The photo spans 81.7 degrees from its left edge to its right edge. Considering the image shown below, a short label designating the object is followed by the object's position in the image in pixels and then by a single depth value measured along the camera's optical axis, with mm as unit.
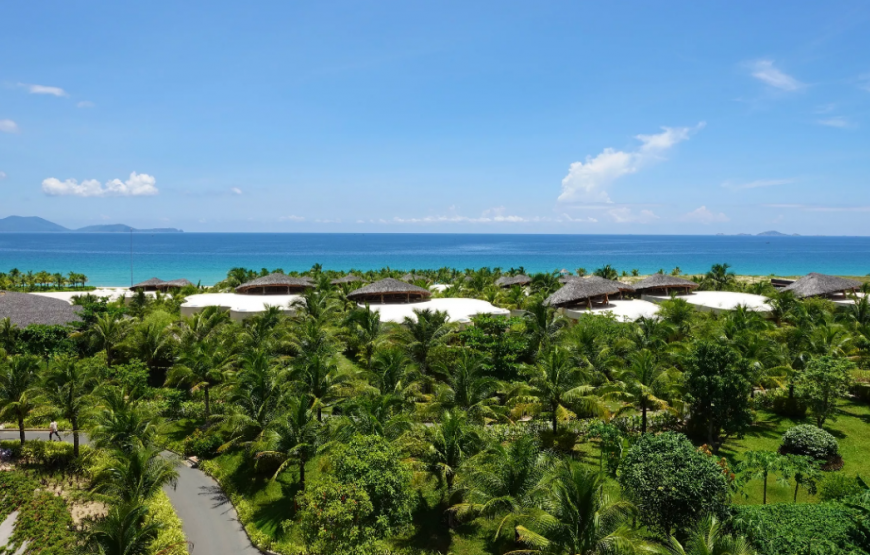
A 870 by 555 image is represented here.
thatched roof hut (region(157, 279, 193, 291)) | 55844
